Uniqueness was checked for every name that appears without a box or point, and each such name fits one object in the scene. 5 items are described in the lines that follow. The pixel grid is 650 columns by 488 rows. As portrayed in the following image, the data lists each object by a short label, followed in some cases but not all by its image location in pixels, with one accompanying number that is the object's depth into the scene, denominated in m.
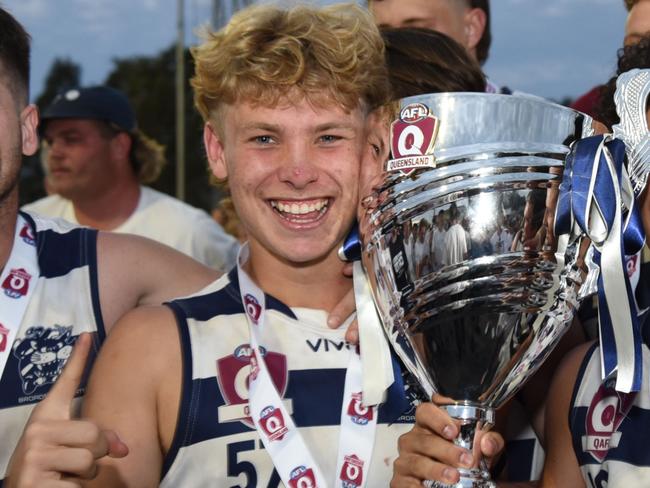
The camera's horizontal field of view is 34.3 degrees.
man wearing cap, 5.55
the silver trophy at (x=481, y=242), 1.87
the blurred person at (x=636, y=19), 3.31
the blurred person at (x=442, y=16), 4.05
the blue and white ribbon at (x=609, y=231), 1.85
